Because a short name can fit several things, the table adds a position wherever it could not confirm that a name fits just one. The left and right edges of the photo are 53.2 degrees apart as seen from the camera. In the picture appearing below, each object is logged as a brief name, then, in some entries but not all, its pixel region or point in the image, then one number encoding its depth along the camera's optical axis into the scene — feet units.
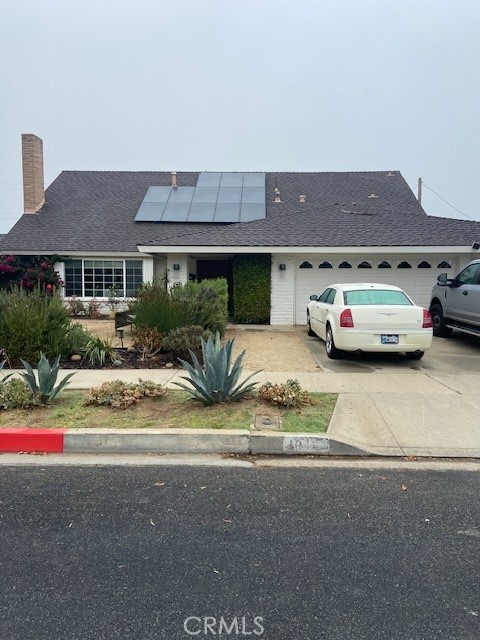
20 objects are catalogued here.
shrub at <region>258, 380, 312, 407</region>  20.20
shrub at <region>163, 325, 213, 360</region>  30.78
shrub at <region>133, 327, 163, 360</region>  32.86
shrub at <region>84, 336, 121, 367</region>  30.30
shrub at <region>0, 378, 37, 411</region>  19.80
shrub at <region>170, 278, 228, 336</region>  35.32
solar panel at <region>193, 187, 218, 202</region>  70.23
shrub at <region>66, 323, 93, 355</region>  31.37
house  49.83
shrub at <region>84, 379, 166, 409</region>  20.26
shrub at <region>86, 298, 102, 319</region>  59.21
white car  29.04
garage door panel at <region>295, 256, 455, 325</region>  50.75
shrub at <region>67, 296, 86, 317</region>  59.00
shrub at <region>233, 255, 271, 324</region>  50.75
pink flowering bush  59.82
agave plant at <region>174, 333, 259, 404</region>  20.36
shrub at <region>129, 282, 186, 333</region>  33.81
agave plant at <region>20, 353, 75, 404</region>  20.28
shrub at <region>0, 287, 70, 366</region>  29.07
